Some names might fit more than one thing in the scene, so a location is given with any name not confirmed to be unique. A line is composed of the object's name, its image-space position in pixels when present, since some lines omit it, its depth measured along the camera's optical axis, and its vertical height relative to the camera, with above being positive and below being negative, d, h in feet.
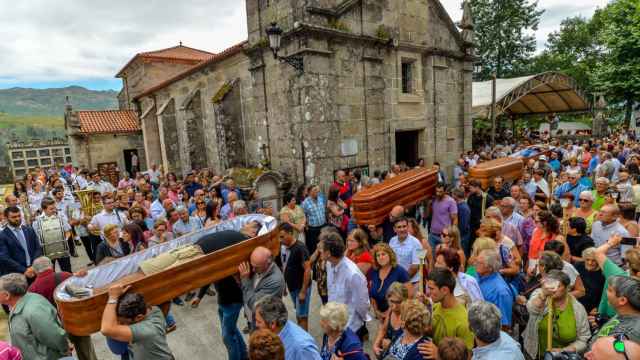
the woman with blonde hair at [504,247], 13.47 -4.84
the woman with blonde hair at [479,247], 12.60 -4.29
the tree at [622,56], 65.62 +12.27
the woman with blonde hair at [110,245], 17.87 -5.12
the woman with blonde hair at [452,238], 14.48 -4.52
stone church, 29.81 +4.31
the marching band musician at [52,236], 19.75 -4.88
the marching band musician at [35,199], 30.17 -4.26
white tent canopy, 56.75 +5.21
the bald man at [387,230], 21.08 -5.88
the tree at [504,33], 109.29 +29.60
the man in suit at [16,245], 17.24 -4.81
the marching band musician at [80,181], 40.61 -4.02
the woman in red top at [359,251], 13.78 -4.66
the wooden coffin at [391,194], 20.67 -3.99
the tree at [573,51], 114.93 +24.88
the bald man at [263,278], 12.19 -4.91
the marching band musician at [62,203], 26.73 -4.29
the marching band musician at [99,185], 37.26 -4.17
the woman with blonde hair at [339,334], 9.01 -5.24
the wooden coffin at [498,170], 29.27 -3.79
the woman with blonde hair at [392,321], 10.01 -5.50
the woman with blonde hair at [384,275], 12.28 -5.04
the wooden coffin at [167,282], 10.53 -4.61
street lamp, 26.55 +7.54
